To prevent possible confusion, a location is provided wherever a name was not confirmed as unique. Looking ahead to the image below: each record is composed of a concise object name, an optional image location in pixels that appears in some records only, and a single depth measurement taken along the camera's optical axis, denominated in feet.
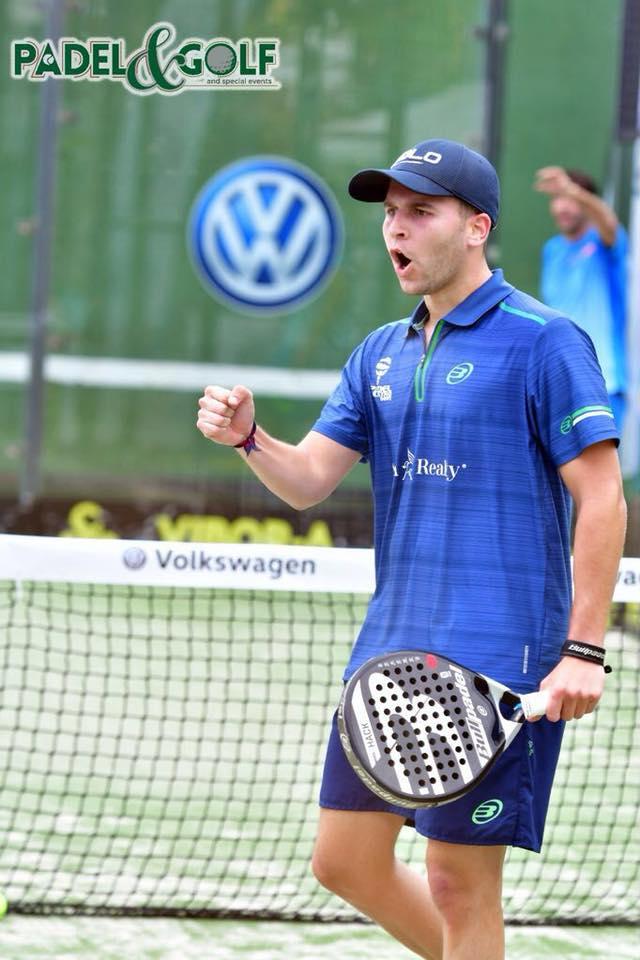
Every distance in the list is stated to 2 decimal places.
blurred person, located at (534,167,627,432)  53.57
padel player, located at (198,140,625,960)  20.70
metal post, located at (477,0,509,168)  64.23
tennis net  29.99
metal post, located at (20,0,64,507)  63.82
